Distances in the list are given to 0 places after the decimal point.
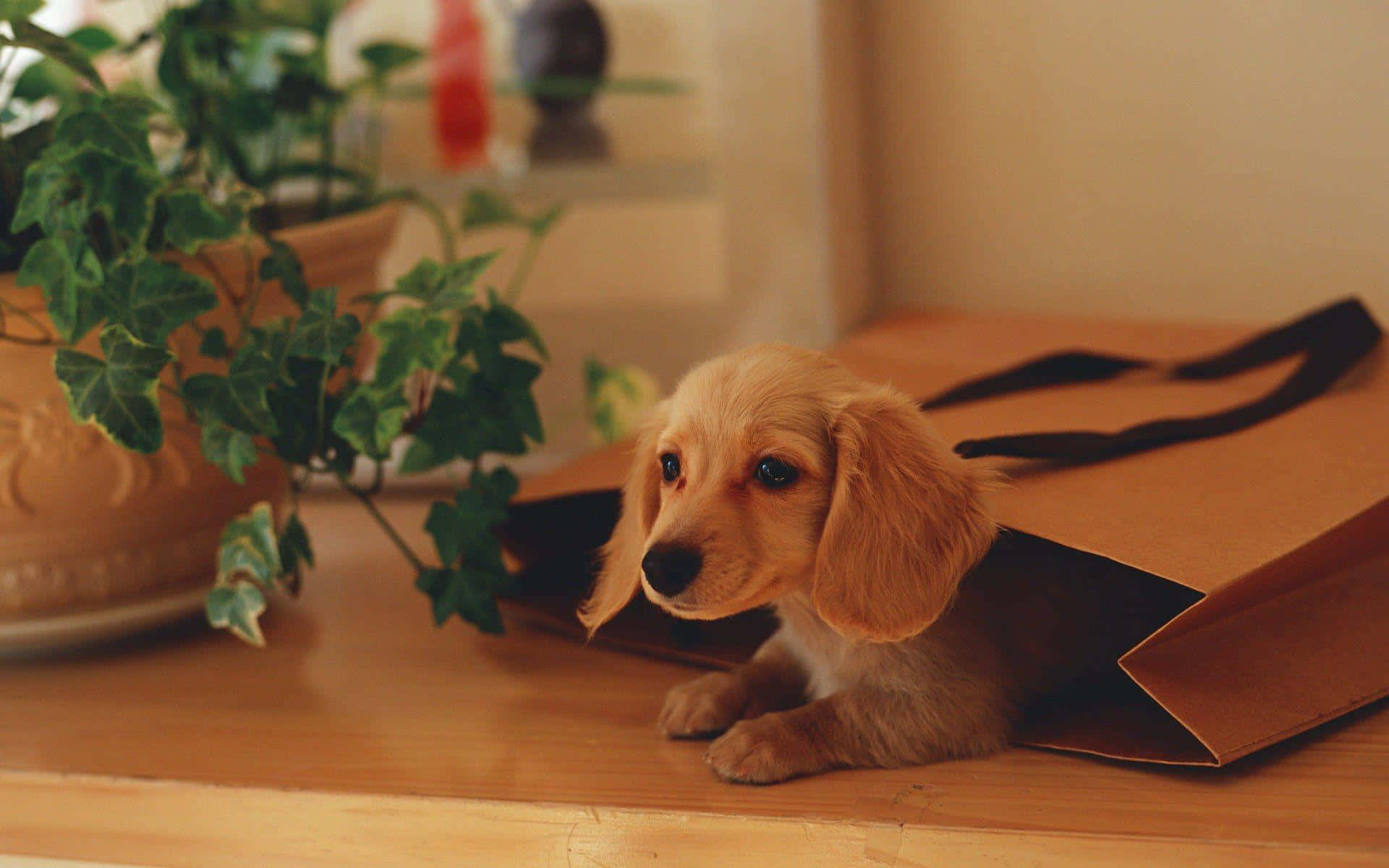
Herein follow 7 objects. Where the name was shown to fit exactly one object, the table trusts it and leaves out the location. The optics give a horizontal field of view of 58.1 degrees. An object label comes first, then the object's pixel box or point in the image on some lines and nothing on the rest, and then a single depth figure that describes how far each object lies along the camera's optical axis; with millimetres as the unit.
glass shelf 1305
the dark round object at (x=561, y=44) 1356
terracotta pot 857
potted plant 785
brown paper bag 661
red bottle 1449
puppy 667
